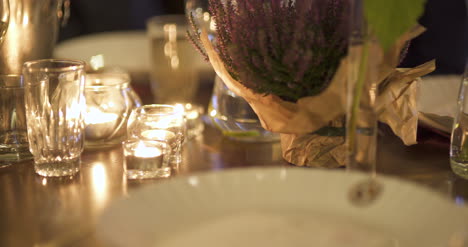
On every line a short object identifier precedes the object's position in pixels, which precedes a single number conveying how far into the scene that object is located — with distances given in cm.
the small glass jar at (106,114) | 107
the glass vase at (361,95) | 83
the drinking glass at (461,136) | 95
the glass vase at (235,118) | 107
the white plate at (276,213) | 74
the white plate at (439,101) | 105
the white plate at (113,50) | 185
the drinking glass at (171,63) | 149
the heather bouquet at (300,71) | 90
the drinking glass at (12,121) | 102
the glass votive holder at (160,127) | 102
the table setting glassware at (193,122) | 113
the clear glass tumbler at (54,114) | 95
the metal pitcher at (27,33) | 103
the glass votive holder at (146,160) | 96
